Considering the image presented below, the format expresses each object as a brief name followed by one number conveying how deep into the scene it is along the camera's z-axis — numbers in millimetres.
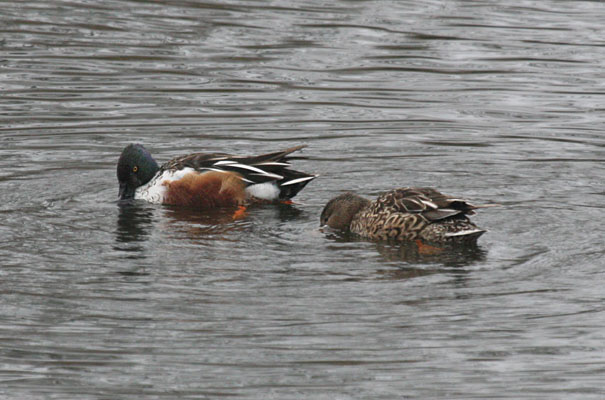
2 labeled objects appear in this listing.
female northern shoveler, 19141
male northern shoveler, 22547
